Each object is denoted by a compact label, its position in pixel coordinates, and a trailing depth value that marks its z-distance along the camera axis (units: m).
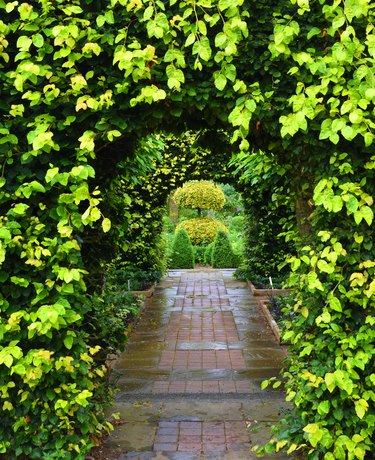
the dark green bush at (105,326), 3.81
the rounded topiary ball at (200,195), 16.84
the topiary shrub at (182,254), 15.20
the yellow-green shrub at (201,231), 17.78
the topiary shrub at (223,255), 15.28
